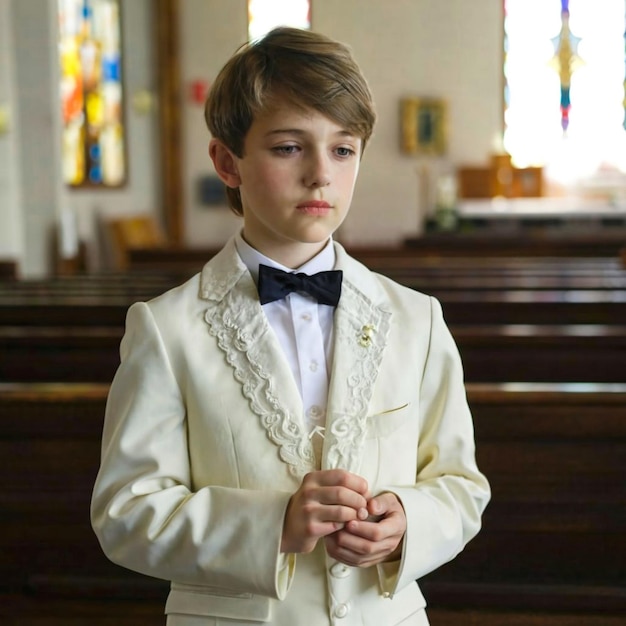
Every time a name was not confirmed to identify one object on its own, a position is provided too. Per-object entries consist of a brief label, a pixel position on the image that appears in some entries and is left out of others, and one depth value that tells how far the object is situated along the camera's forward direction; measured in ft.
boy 3.96
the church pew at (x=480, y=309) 10.80
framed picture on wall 40.42
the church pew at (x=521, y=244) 26.45
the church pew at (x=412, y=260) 16.29
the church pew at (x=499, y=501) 6.81
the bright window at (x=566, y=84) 41.45
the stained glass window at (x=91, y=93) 32.78
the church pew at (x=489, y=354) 8.77
